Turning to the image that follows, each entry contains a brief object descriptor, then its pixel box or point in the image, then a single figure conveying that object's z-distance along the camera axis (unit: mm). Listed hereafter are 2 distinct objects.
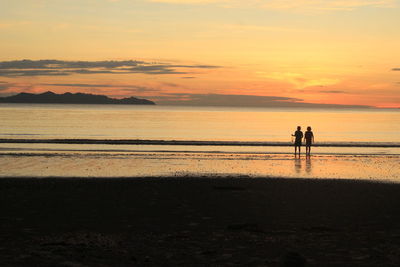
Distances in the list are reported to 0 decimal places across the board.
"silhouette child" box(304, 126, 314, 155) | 35594
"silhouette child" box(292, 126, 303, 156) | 35719
